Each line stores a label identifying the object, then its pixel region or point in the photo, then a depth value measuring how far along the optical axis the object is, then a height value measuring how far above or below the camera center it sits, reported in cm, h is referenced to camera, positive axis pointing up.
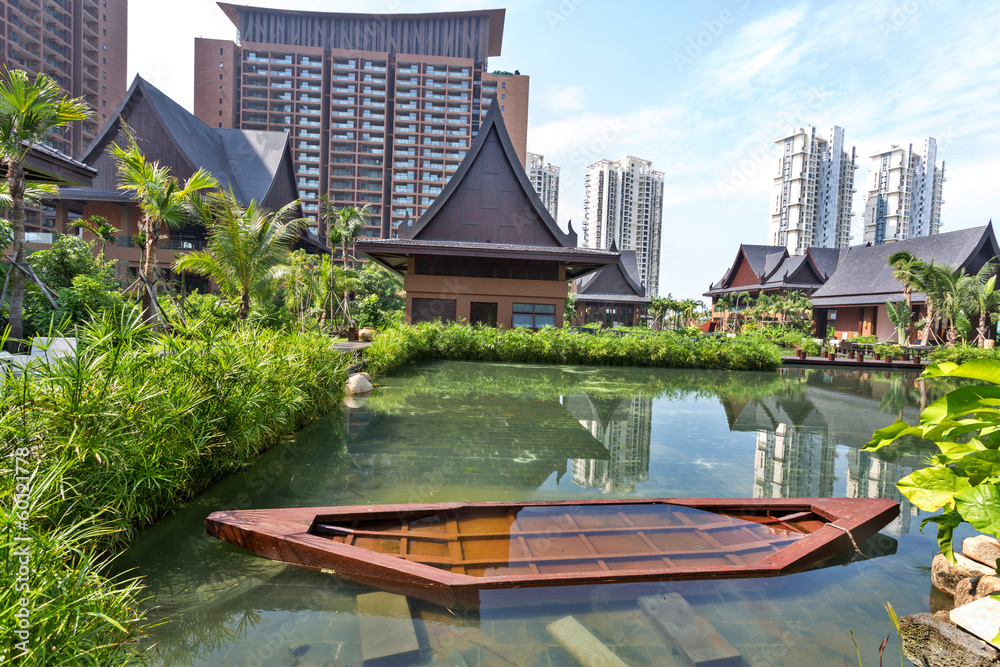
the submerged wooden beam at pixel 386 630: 262 -179
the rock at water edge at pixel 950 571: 346 -168
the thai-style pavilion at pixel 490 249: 1978 +237
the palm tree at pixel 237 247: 1163 +125
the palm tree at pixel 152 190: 940 +204
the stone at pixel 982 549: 359 -159
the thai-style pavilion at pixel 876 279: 2441 +259
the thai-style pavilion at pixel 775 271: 3266 +355
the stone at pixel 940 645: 264 -173
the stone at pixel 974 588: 313 -164
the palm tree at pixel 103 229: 2120 +283
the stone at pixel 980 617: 270 -159
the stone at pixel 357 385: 988 -160
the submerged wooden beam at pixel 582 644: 265 -179
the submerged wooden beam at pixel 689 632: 264 -175
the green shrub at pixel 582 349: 1659 -113
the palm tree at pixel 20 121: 686 +237
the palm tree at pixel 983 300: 2083 +129
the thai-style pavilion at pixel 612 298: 3350 +116
